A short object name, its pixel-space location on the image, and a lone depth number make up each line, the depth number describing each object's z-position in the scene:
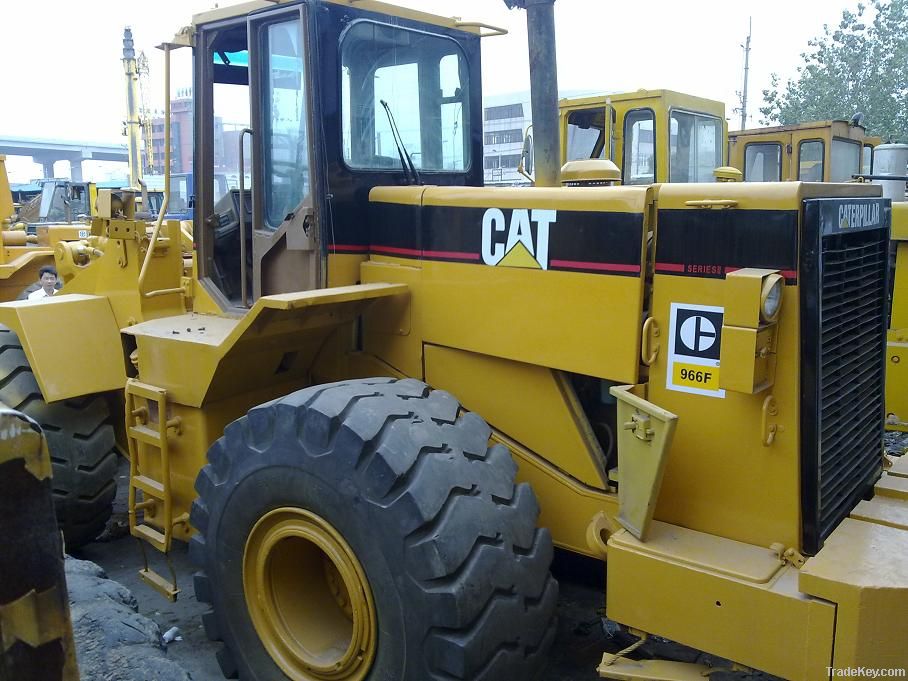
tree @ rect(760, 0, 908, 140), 24.83
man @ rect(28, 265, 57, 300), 8.66
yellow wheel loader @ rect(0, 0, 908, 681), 2.73
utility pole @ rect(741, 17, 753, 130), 29.17
